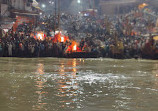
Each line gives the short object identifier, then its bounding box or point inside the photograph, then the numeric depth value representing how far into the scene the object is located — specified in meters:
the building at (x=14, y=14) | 42.81
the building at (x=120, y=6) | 67.18
